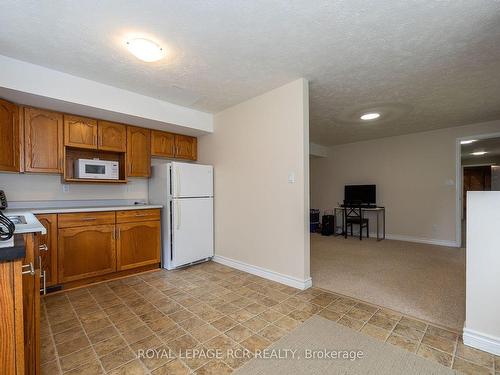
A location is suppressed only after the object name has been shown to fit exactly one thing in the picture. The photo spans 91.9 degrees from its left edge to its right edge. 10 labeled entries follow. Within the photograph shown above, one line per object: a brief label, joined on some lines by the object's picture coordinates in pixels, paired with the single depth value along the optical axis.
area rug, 1.48
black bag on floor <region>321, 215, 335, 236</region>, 5.88
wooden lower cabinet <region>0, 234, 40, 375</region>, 0.85
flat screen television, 5.53
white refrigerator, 3.34
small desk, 5.25
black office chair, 5.39
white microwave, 2.99
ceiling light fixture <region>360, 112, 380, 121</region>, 3.87
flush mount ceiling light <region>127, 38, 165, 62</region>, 1.95
